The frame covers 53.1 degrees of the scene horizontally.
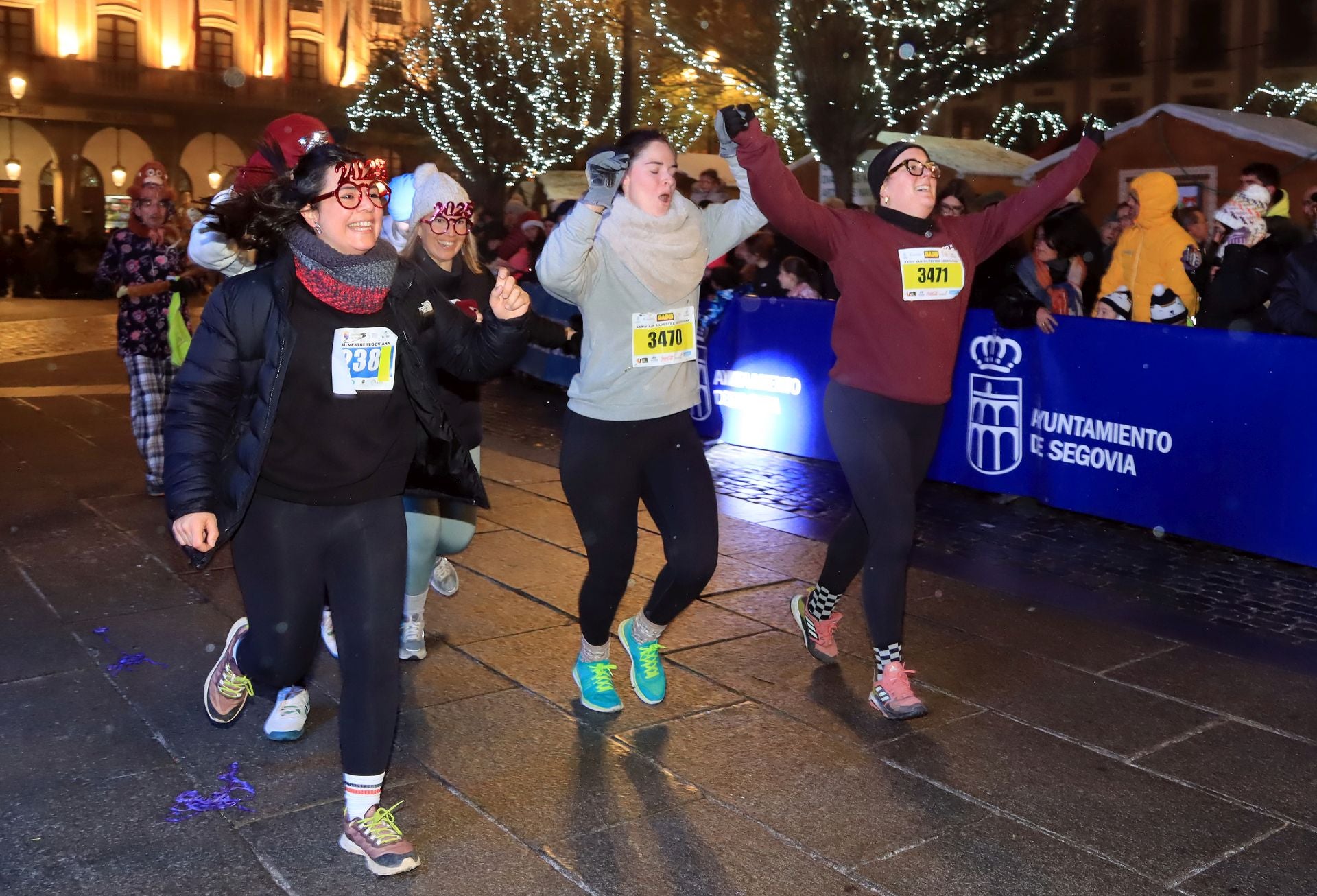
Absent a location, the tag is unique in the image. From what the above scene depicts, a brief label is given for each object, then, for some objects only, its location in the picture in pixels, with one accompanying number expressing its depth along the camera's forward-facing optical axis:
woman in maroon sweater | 4.69
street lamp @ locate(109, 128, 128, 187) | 41.44
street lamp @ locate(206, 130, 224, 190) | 42.26
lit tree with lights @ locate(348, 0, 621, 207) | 34.09
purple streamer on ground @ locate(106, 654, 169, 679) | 5.03
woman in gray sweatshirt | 4.37
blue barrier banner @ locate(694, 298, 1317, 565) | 6.89
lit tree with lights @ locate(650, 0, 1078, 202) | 19.00
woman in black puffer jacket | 3.44
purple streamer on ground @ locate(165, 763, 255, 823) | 3.81
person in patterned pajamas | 7.83
